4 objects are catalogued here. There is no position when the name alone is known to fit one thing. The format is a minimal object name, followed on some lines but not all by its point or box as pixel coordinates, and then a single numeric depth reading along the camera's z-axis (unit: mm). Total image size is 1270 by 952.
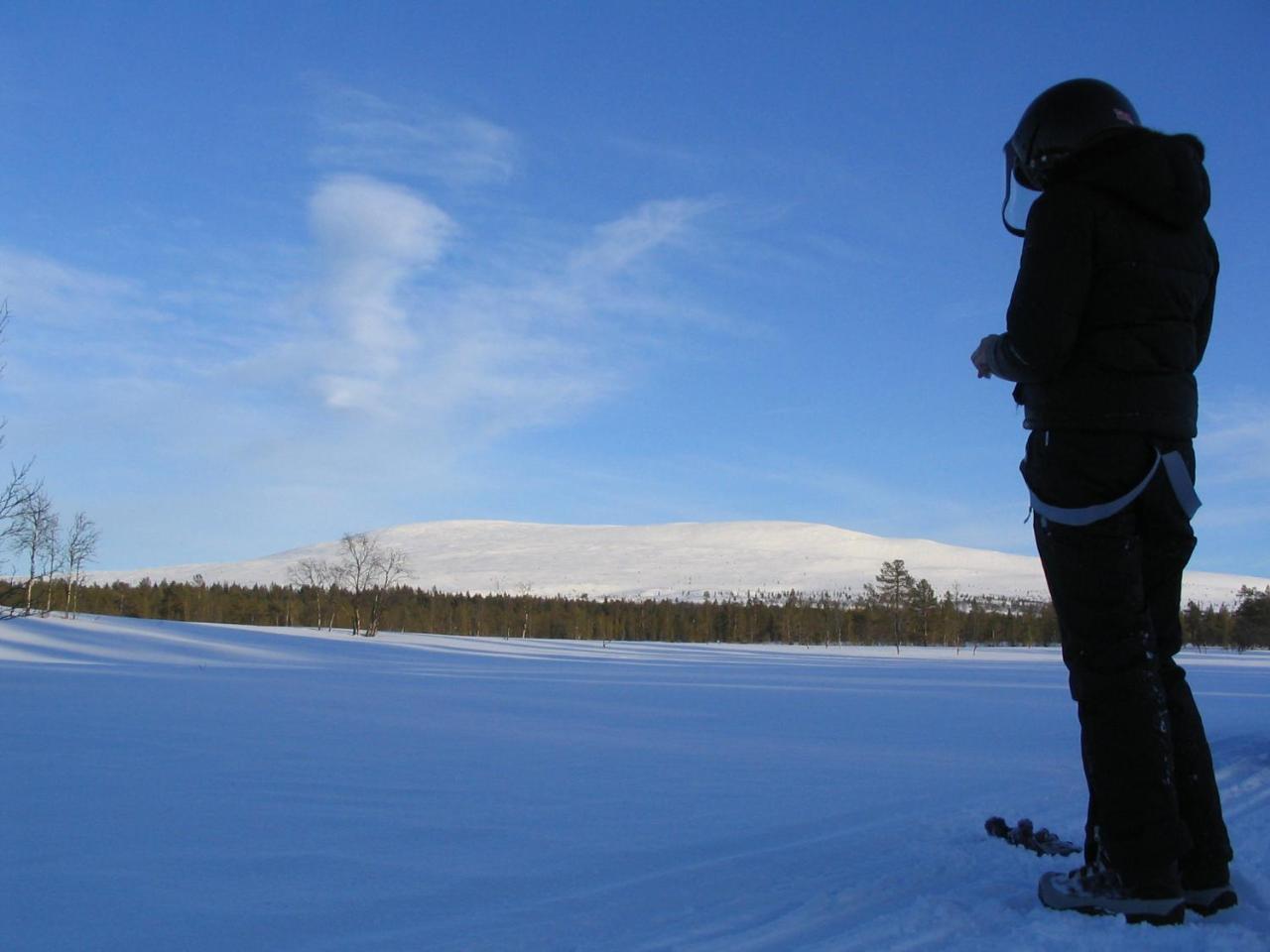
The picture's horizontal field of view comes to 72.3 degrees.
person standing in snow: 1810
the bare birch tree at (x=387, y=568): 55988
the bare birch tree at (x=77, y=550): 44938
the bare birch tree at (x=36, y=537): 35769
